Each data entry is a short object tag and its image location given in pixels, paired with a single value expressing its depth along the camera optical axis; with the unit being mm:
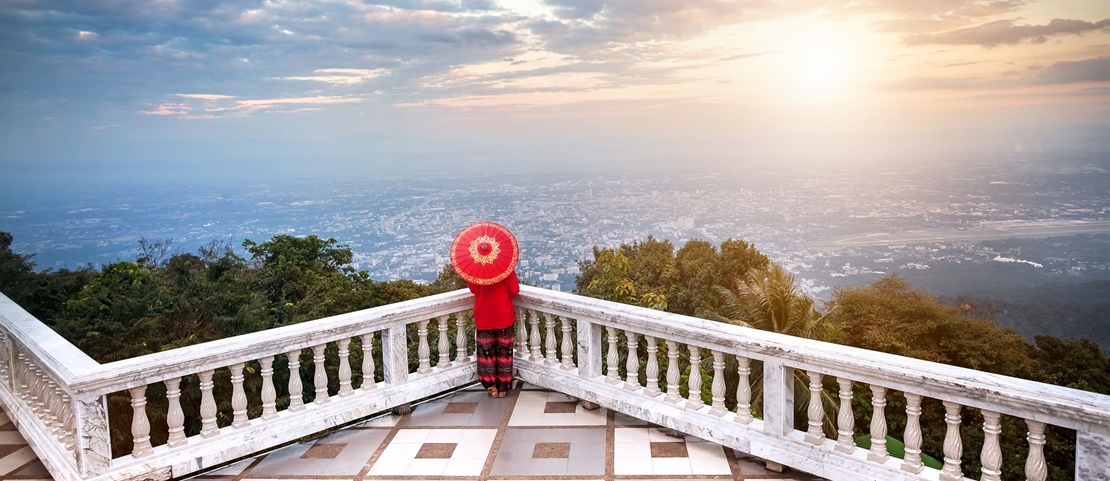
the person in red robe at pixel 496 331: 4352
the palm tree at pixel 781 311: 14234
